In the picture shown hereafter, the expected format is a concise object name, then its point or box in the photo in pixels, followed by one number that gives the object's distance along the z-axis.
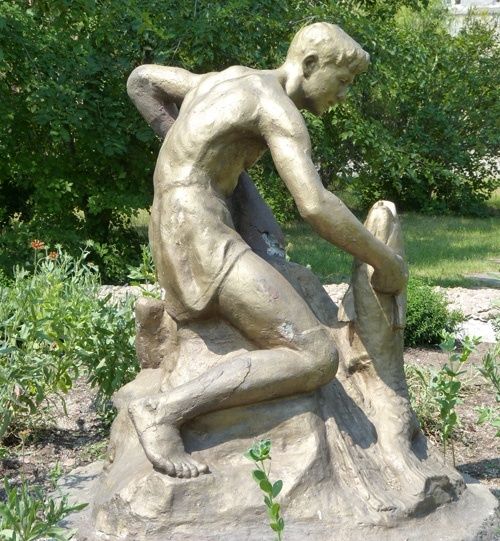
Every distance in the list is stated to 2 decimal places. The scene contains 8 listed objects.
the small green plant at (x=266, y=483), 2.46
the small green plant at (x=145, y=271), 6.11
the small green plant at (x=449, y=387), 4.15
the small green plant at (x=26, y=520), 2.88
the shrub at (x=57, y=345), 5.00
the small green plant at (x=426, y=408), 5.55
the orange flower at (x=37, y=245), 6.42
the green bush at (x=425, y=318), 7.93
